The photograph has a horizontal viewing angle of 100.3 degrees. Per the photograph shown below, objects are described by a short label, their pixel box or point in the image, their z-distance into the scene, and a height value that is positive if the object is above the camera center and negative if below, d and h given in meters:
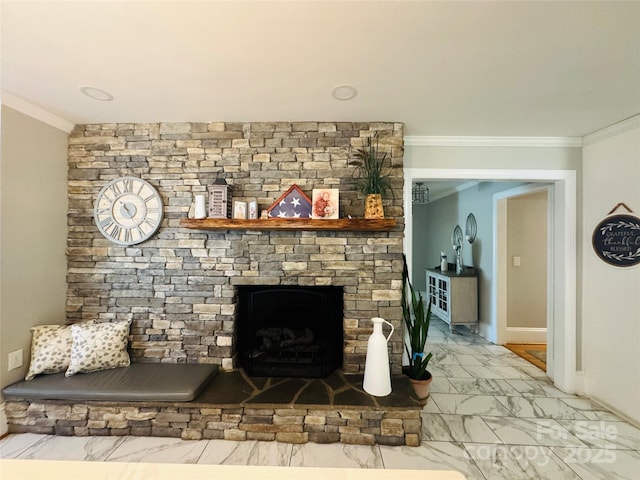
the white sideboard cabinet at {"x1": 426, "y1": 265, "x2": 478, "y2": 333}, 3.85 -0.85
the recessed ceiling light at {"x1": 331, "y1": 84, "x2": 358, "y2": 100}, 1.68 +0.96
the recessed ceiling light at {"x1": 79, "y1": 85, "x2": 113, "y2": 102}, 1.72 +0.97
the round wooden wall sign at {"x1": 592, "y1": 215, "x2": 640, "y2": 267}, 2.12 +0.01
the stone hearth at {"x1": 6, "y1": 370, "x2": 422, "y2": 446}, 1.79 -1.21
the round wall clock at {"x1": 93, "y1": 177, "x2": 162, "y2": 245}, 2.21 +0.23
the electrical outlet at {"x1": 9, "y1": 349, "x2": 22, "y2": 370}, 1.86 -0.85
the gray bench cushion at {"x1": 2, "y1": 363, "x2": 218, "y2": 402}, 1.78 -1.01
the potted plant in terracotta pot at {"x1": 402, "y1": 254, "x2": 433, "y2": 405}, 2.12 -0.85
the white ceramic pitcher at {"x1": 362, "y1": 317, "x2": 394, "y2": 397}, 1.88 -0.90
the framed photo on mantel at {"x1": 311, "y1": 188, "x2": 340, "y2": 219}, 2.10 +0.28
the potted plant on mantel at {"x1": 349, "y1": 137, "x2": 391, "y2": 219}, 2.03 +0.50
